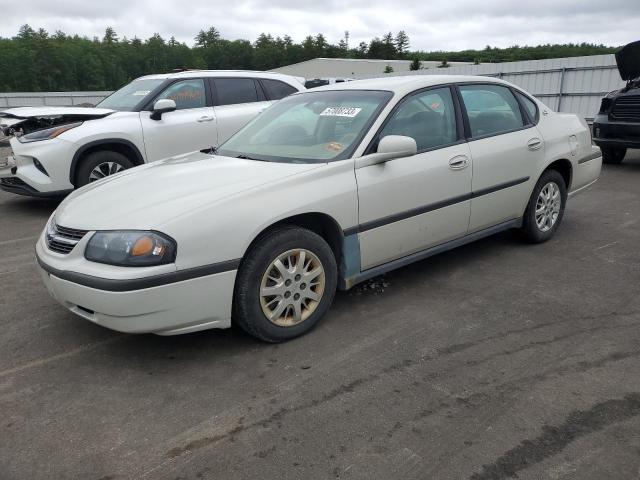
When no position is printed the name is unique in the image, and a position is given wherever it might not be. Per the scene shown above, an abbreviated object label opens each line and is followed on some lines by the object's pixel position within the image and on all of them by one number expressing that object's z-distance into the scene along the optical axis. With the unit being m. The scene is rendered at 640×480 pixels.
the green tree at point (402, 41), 120.41
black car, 8.62
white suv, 6.51
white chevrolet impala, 2.92
